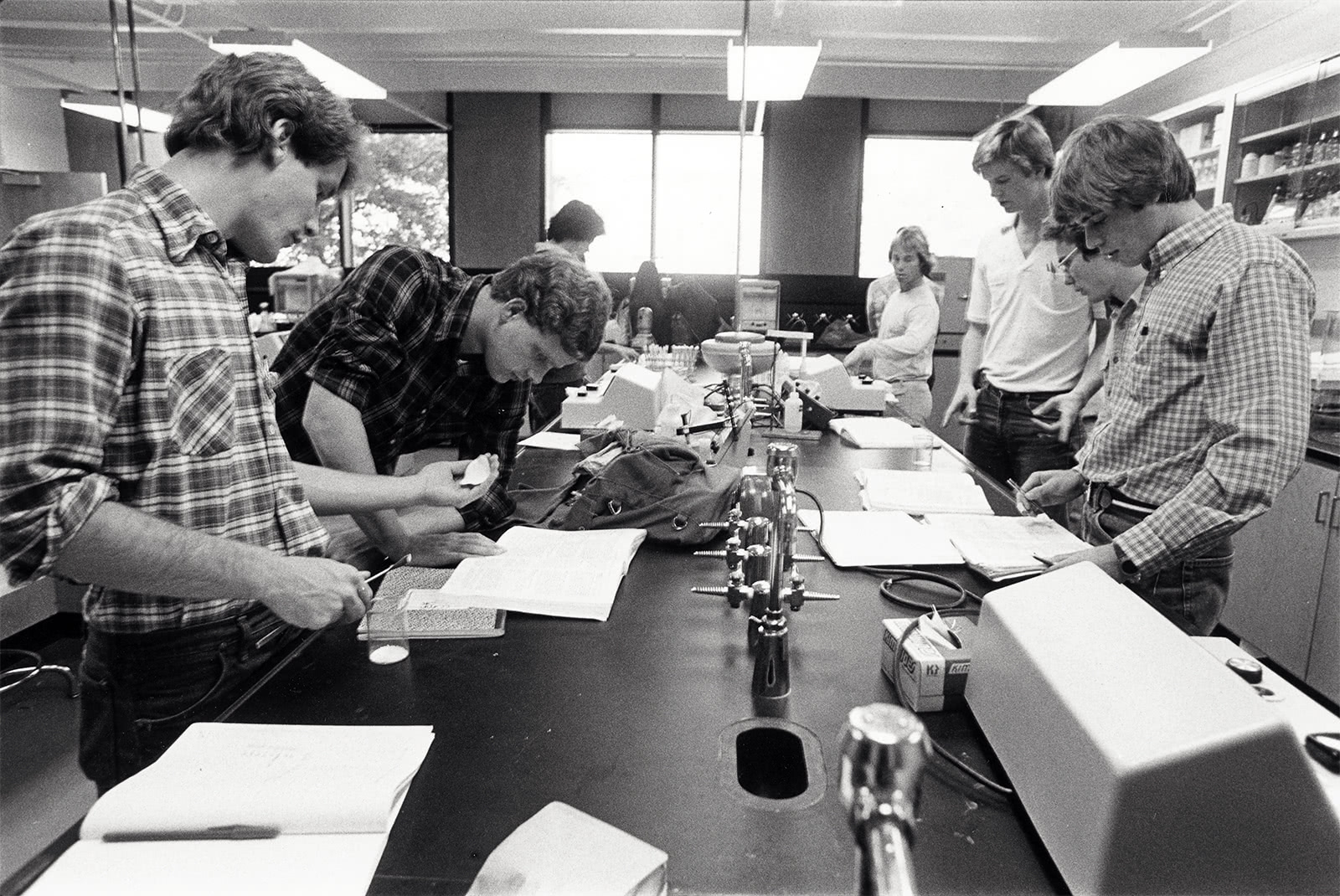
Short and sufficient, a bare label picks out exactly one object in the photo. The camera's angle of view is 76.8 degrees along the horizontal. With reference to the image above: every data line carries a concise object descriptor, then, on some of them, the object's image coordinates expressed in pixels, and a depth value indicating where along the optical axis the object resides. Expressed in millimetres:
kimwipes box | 1039
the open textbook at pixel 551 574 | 1326
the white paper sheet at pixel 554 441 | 2744
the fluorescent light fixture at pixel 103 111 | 6519
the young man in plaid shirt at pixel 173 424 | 1048
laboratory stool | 2703
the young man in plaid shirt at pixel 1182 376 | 1433
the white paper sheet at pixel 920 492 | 1986
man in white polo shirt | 2762
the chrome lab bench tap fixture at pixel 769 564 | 1069
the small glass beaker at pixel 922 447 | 2553
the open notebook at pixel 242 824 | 718
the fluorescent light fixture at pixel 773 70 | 3556
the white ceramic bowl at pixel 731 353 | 3107
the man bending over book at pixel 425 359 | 1816
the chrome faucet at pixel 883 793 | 397
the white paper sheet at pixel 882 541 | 1609
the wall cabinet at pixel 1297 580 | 2932
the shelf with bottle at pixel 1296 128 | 3879
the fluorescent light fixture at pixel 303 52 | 4574
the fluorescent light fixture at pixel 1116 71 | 3879
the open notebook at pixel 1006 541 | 1521
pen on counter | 765
